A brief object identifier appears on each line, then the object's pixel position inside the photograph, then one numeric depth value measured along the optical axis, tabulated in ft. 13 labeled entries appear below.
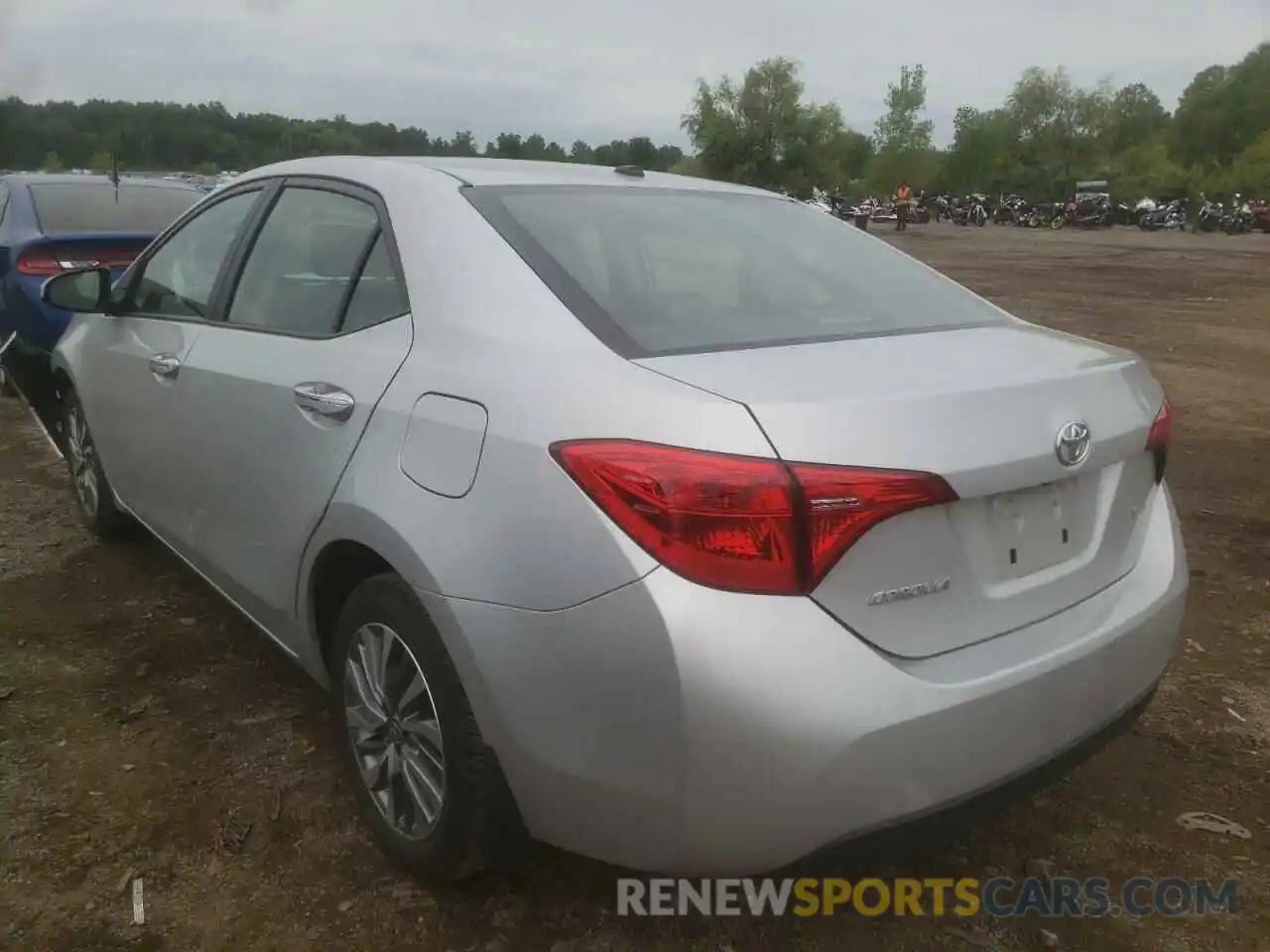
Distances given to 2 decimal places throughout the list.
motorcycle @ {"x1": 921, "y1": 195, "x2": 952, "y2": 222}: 183.03
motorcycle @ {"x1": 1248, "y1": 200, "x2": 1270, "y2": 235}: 129.18
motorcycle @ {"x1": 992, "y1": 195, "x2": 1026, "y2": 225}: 170.40
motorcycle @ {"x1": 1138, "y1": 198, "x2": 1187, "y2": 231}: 137.28
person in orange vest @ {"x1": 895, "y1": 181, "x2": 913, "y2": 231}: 137.28
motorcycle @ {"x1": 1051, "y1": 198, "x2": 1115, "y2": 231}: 153.28
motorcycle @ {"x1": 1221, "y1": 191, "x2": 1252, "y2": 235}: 128.47
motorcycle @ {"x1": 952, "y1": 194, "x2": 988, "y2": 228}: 164.76
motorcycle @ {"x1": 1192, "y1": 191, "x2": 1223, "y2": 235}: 132.46
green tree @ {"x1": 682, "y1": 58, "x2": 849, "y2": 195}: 254.68
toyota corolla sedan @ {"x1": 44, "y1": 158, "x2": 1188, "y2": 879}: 5.67
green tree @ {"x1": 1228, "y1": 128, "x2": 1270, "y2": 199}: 191.93
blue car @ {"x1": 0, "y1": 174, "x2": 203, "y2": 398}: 19.61
